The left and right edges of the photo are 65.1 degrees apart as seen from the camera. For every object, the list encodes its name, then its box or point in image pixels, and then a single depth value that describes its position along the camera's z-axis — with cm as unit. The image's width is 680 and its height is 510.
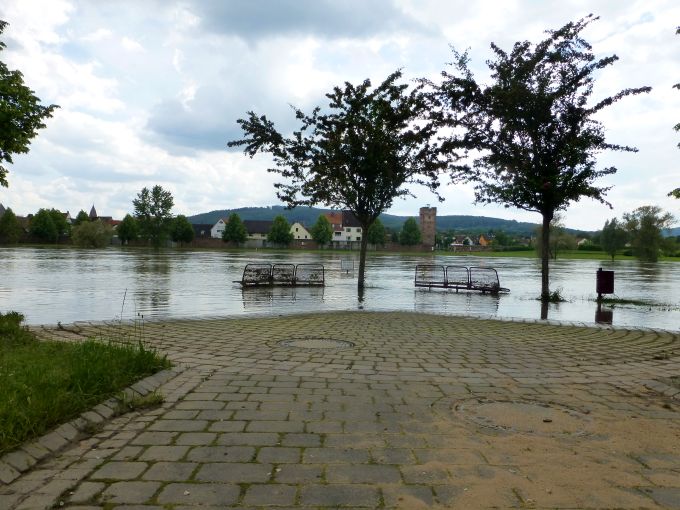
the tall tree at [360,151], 1859
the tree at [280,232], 11569
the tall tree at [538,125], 1555
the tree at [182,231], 11036
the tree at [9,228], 9594
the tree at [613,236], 6850
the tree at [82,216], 12485
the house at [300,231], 14850
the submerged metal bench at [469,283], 1977
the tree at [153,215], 9606
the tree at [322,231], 12044
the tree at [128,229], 10744
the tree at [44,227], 10394
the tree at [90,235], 8431
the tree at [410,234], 12575
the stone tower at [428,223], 14925
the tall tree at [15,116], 962
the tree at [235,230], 11538
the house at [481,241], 18760
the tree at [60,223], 10825
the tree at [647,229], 6372
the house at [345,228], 15175
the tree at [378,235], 11392
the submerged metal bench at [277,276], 2088
